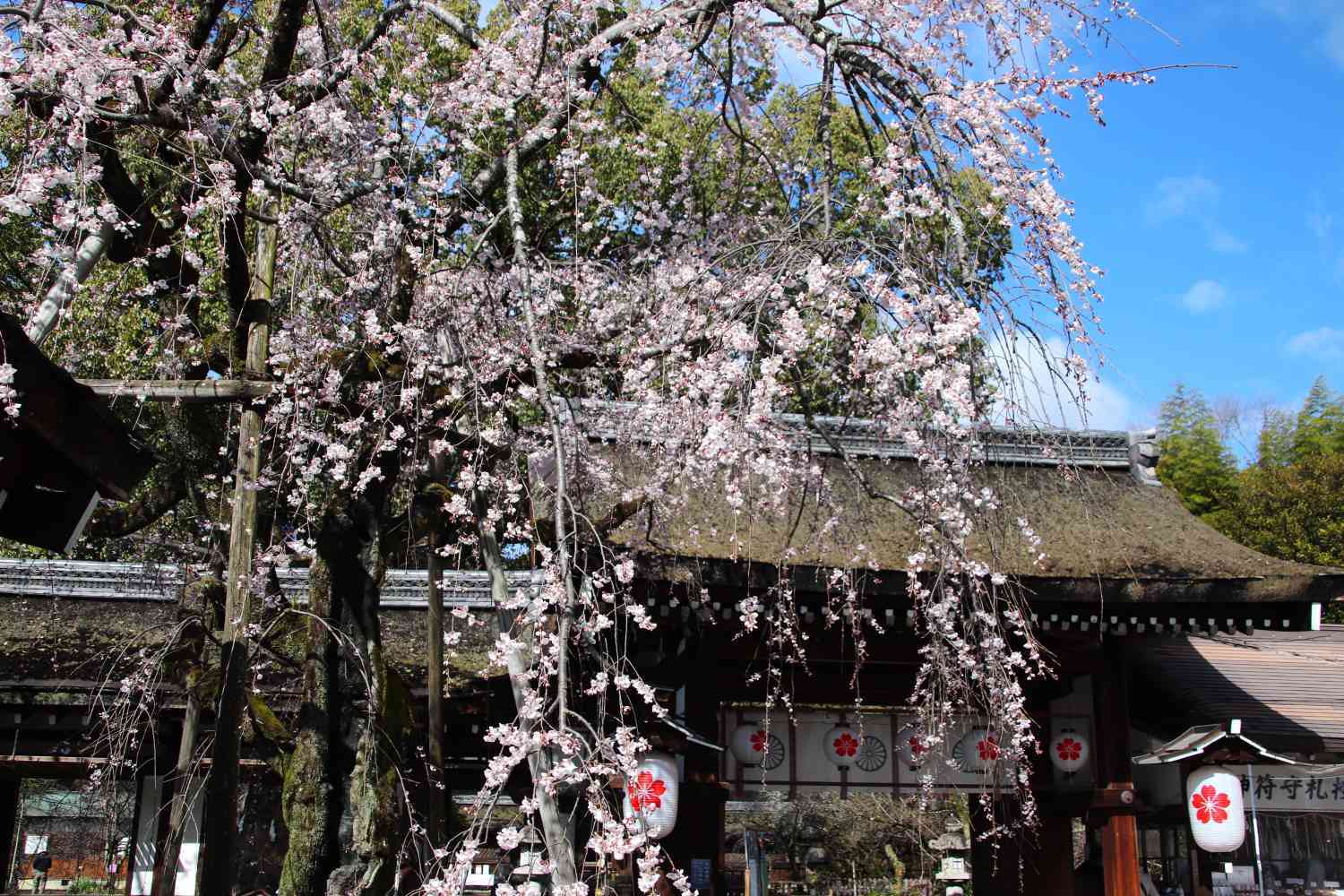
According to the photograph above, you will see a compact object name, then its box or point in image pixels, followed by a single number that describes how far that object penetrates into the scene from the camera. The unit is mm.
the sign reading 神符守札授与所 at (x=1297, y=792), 9742
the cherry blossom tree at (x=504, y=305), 4516
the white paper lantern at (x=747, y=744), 9055
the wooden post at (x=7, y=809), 11039
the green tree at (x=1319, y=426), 26453
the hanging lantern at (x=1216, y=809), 8359
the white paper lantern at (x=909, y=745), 9242
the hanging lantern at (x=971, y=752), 9266
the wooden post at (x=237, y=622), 4855
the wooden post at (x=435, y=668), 6328
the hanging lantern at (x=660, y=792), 7703
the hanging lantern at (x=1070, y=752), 9086
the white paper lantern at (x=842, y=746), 9328
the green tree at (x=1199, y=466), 25438
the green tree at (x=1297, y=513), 21547
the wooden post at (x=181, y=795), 6391
